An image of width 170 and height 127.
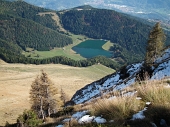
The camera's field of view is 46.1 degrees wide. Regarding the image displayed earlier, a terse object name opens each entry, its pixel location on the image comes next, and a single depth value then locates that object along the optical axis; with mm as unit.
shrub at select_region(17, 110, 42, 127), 27219
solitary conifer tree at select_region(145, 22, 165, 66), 54053
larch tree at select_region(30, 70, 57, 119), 40531
